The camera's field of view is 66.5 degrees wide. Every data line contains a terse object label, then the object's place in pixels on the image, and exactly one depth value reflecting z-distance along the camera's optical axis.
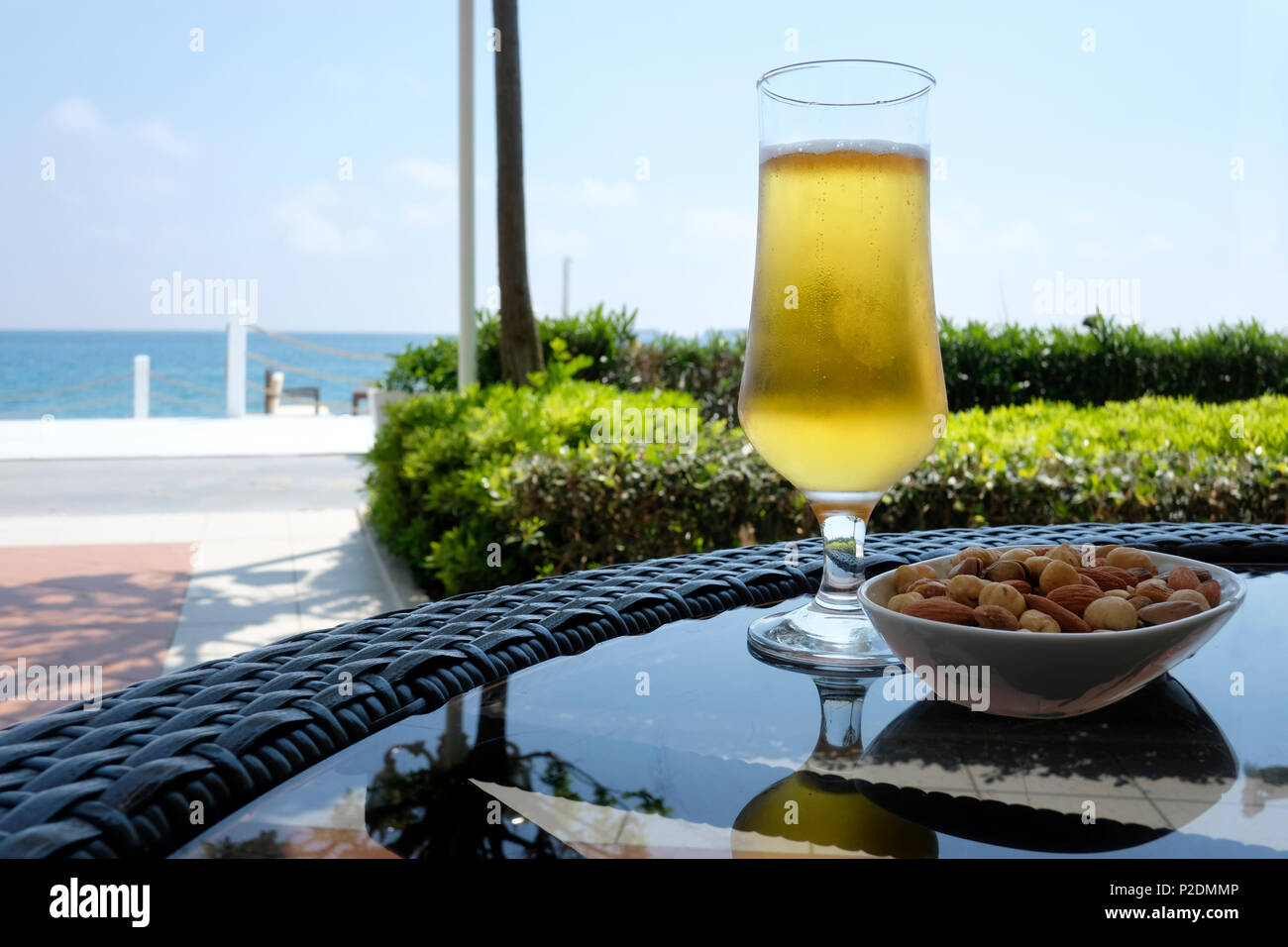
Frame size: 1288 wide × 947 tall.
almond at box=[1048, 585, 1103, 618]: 0.72
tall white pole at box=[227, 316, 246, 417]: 14.62
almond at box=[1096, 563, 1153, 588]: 0.78
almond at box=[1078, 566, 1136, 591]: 0.77
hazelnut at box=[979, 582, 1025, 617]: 0.70
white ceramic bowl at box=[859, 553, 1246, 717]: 0.63
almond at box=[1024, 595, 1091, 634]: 0.67
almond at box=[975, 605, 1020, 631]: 0.67
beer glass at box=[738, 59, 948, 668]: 0.89
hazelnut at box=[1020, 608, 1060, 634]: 0.66
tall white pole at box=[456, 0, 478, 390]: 6.34
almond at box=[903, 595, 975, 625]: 0.69
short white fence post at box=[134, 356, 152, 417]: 14.38
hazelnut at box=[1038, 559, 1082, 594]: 0.76
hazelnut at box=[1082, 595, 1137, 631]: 0.66
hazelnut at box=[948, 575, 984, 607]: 0.74
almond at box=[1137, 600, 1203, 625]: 0.67
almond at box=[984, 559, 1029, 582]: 0.79
